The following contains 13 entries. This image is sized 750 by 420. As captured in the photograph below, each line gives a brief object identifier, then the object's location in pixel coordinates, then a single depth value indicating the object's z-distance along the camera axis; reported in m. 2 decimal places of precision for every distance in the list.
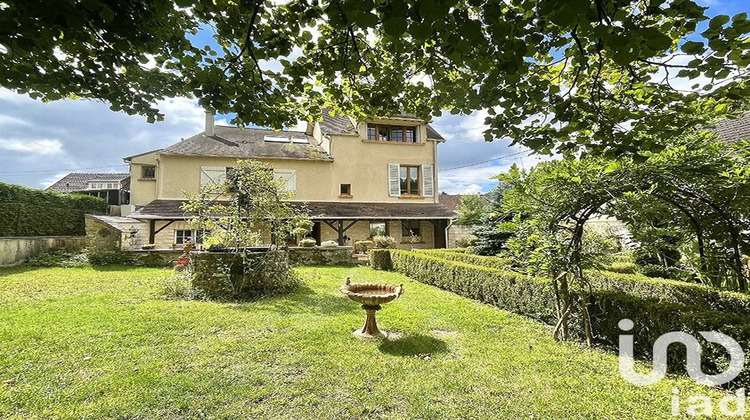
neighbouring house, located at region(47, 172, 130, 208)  26.86
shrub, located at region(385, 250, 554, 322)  5.99
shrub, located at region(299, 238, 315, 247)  14.31
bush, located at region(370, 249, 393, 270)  13.41
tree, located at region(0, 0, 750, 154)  1.97
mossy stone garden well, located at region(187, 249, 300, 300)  7.75
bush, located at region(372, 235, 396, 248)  16.45
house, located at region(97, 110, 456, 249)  16.17
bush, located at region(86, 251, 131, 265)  12.43
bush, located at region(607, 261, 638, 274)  9.19
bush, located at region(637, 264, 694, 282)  7.47
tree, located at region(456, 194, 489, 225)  25.74
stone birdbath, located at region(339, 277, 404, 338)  5.12
